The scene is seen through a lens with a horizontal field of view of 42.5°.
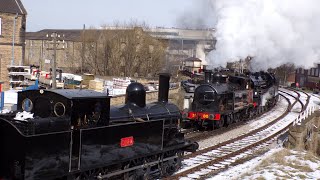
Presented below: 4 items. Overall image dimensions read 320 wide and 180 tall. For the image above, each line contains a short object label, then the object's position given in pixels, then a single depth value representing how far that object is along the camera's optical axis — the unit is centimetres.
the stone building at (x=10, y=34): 3866
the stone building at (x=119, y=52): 5616
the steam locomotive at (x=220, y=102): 2214
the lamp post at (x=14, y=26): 3919
